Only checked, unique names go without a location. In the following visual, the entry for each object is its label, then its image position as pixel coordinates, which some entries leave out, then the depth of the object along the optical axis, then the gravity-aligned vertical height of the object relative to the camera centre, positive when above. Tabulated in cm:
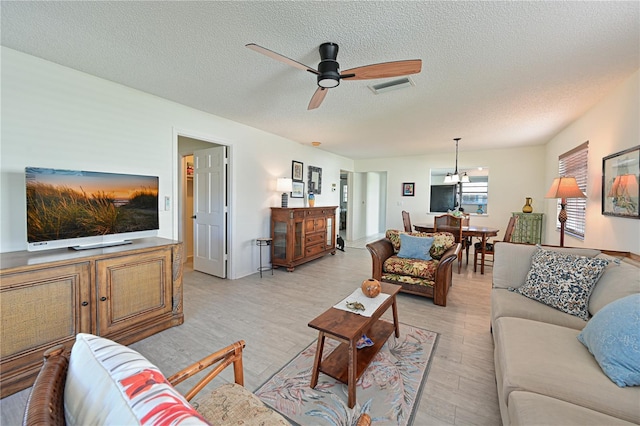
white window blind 349 +38
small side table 434 -72
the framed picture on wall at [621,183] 223 +23
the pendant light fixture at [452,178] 520 +54
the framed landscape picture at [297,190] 531 +26
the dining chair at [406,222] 593 -40
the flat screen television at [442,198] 664 +18
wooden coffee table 162 -100
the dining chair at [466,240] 501 -69
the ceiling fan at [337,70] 185 +97
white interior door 408 -16
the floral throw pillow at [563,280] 185 -55
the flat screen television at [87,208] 199 -7
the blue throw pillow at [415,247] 353 -58
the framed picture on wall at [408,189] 703 +42
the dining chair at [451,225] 468 -38
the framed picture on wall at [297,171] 530 +66
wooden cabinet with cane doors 171 -77
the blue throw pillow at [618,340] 118 -64
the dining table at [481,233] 452 -47
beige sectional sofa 107 -80
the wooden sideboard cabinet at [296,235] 454 -60
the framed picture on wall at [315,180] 589 +53
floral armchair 315 -77
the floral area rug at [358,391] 158 -126
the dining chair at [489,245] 449 -72
